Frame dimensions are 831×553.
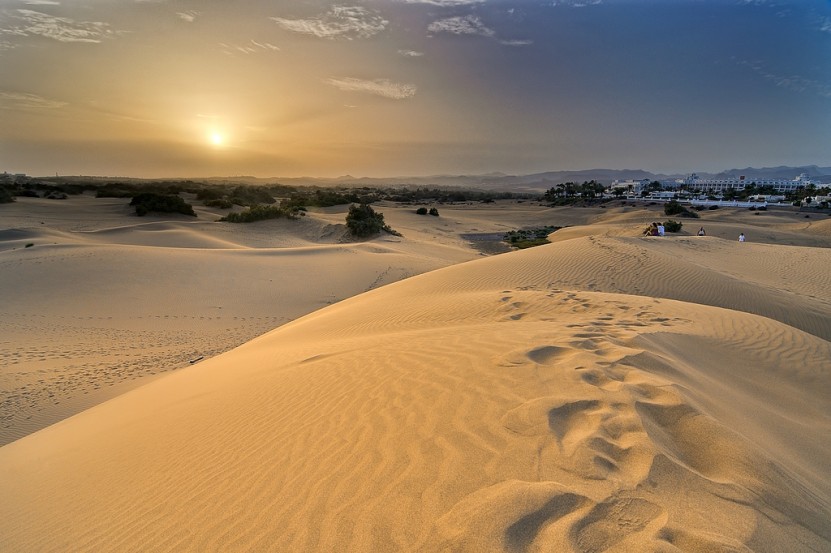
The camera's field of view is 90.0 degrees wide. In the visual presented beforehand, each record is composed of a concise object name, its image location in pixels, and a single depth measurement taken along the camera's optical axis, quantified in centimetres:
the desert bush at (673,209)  4566
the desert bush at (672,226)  3086
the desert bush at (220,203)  3965
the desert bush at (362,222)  2900
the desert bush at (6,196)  3288
